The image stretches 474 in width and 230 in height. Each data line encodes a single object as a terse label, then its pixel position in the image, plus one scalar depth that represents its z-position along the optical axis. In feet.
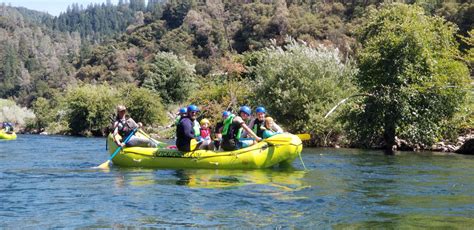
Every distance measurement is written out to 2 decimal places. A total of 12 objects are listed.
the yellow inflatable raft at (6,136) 120.78
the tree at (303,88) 89.30
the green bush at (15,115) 227.81
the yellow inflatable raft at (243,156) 47.98
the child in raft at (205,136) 50.44
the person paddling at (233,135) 49.57
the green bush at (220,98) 109.29
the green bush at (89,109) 159.43
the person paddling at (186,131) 48.60
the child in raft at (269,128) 50.39
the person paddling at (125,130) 53.11
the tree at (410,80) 73.36
